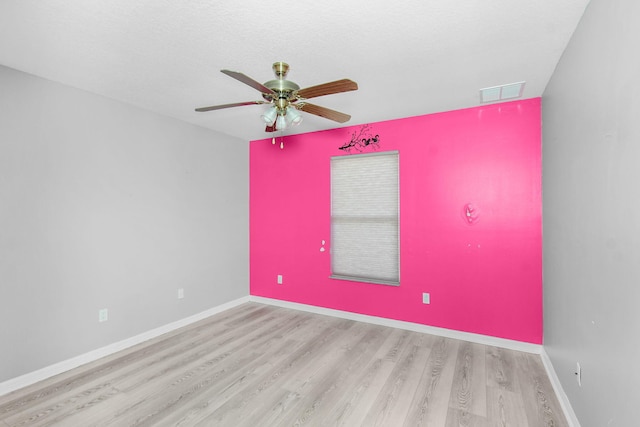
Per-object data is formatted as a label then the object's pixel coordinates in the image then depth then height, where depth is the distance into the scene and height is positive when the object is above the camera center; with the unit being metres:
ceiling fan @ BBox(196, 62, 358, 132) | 1.74 +0.77
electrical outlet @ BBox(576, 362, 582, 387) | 1.77 -0.98
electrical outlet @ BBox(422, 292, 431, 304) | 3.44 -0.97
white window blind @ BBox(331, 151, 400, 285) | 3.71 -0.04
